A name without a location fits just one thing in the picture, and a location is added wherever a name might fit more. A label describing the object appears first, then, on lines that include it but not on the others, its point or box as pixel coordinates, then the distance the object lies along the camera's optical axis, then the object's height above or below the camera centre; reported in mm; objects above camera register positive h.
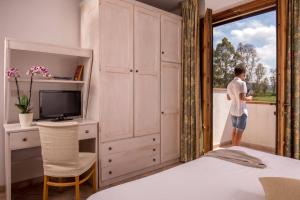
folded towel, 1626 -490
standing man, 3744 -66
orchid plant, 2280 +251
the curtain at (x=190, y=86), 3371 +199
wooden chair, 2045 -516
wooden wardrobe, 2686 +216
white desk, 2074 -413
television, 2588 -72
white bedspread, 1161 -529
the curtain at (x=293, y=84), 2379 +158
